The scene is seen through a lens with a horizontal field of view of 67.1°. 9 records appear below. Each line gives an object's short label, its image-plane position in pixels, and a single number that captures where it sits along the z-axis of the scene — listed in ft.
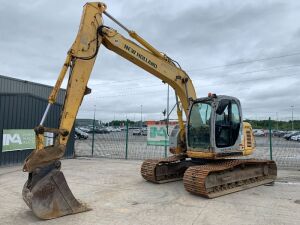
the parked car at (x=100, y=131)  41.82
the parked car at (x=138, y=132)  41.51
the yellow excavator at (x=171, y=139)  13.75
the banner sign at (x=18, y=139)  30.87
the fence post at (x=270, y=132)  30.91
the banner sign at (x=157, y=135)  35.25
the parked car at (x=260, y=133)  36.13
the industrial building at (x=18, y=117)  30.70
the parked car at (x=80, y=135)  70.36
